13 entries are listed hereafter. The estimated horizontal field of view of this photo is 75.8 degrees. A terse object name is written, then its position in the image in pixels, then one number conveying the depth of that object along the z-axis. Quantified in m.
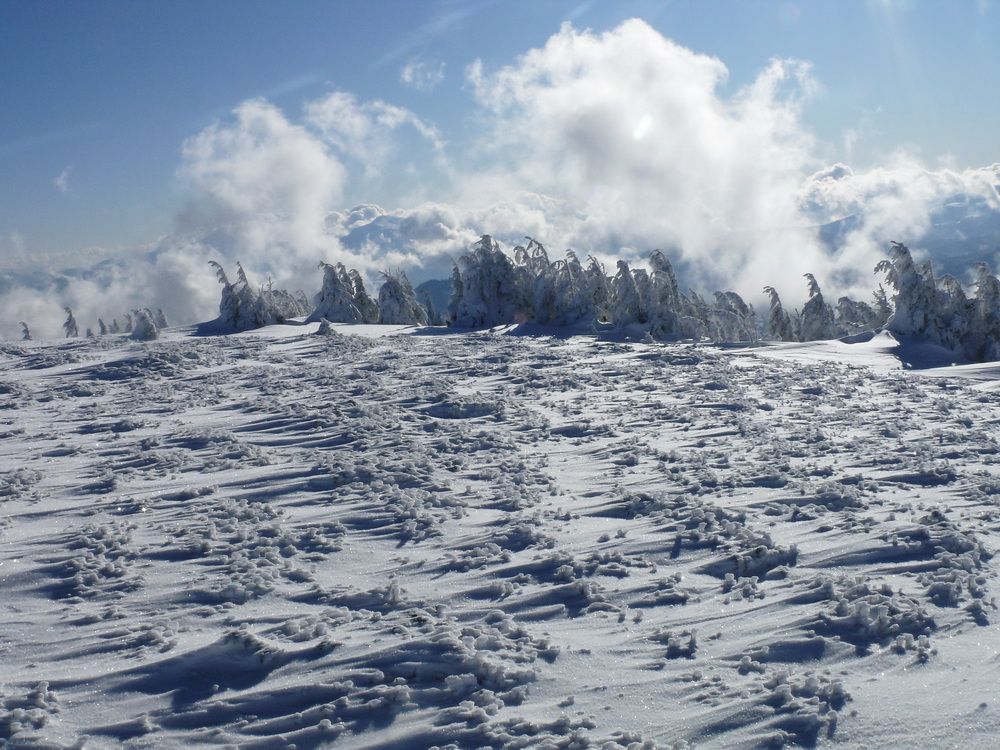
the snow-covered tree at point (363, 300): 41.81
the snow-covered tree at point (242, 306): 31.20
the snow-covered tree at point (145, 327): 25.61
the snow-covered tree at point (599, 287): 31.00
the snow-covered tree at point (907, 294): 24.97
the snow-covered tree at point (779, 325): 38.69
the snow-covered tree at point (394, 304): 39.75
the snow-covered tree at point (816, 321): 37.53
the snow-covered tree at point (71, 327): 45.06
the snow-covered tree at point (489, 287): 32.56
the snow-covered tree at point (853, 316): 38.38
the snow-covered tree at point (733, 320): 32.38
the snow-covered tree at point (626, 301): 27.73
